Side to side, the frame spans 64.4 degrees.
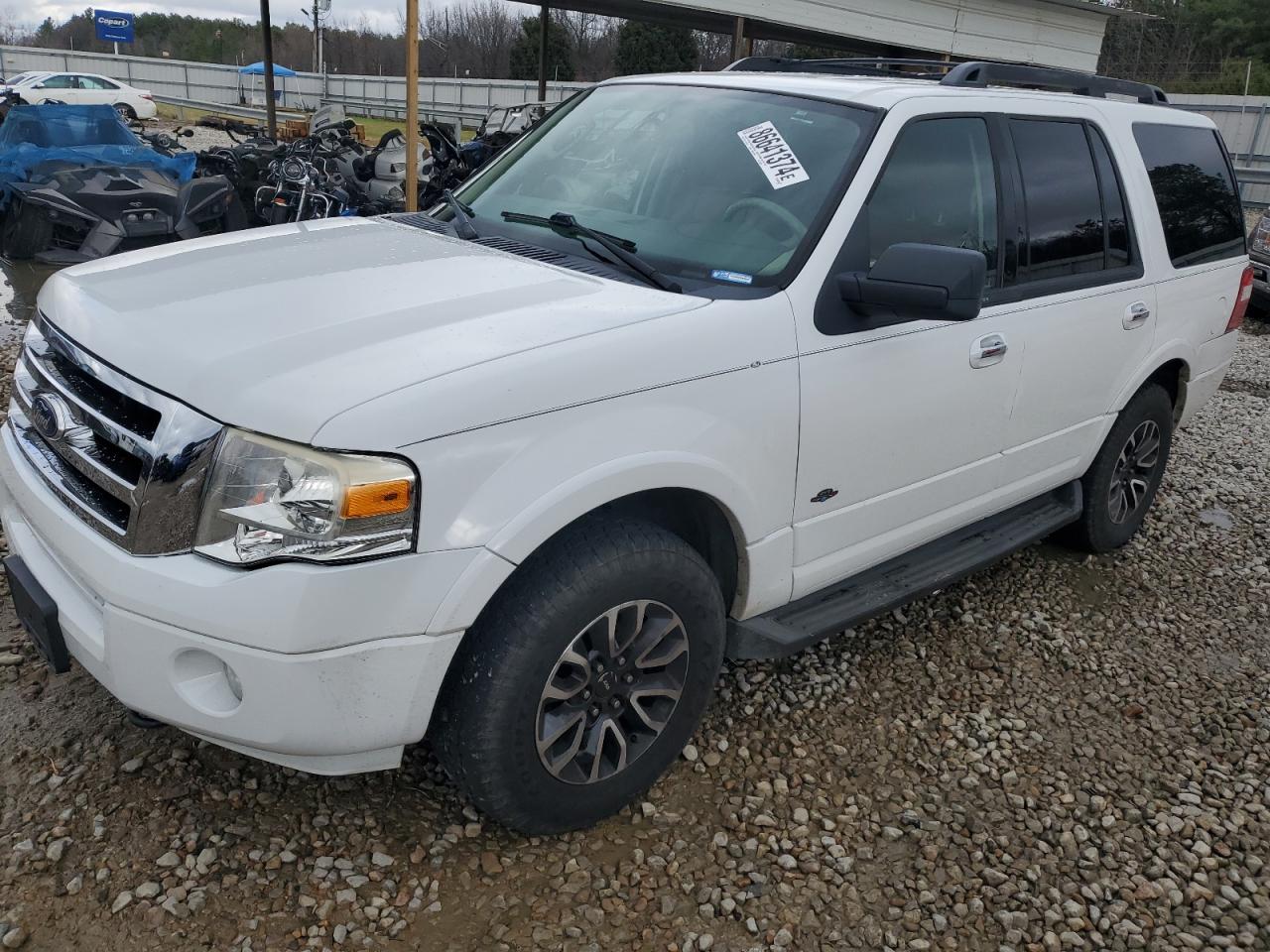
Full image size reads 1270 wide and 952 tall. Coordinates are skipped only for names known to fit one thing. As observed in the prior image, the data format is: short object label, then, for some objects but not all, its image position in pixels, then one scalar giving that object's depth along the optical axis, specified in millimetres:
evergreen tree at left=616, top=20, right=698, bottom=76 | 41562
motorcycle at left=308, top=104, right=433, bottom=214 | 10594
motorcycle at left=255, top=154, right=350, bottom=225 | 9609
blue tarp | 9297
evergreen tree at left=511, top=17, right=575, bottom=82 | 44875
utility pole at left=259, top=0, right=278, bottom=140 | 14813
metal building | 15242
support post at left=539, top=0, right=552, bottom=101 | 16531
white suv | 2102
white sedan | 27141
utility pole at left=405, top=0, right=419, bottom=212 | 7662
